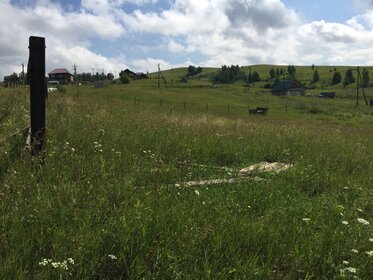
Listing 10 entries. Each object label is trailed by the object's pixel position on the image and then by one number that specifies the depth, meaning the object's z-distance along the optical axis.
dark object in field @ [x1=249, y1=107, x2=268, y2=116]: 43.53
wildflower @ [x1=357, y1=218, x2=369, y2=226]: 4.90
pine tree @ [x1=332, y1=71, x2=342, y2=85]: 177.10
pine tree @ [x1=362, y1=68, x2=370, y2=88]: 164.54
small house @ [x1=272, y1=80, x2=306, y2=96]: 138.38
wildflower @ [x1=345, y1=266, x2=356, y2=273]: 3.76
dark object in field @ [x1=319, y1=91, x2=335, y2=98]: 124.53
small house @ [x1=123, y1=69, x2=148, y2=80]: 173.62
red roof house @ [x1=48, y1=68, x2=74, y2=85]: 187.11
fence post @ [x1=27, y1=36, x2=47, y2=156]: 5.58
